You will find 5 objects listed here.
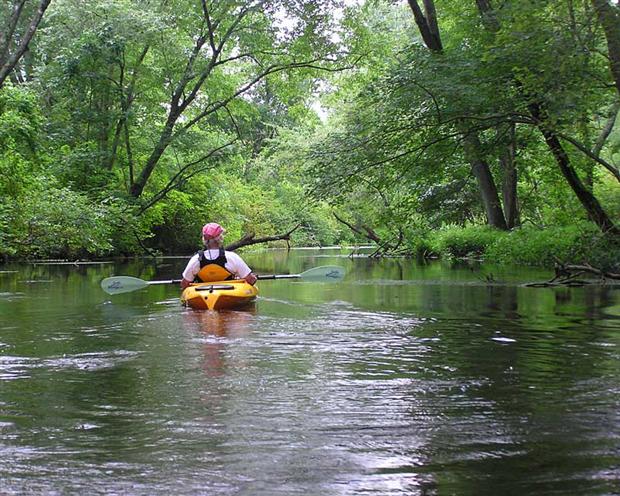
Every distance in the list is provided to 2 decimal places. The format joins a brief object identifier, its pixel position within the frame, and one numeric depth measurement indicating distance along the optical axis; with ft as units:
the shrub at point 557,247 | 41.00
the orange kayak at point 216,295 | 26.99
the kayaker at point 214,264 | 27.96
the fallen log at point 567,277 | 34.12
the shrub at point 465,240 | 64.95
